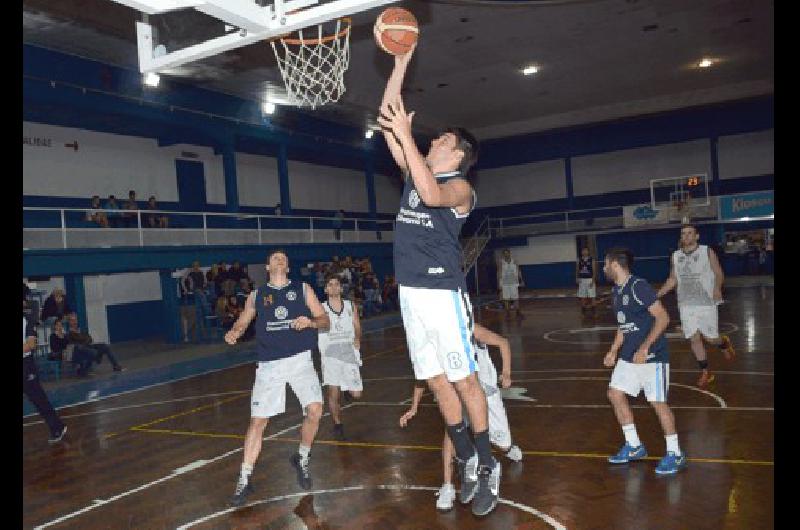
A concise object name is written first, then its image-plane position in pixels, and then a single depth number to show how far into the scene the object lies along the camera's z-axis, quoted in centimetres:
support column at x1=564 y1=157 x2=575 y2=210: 3088
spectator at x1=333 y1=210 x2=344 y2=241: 2350
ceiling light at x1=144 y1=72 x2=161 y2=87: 1632
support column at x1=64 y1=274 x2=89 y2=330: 1677
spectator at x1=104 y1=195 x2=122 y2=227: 1784
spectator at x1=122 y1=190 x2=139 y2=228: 1816
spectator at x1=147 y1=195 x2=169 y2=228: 1818
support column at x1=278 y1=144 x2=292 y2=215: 2323
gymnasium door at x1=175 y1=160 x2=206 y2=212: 2261
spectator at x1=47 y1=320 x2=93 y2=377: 1309
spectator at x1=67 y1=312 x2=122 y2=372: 1320
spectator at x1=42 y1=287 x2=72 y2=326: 1455
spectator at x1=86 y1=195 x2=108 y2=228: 1672
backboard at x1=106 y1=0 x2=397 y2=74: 541
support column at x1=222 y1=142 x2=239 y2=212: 2108
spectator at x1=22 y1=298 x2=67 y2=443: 816
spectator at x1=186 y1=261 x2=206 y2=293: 1767
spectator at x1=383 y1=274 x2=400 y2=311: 2414
